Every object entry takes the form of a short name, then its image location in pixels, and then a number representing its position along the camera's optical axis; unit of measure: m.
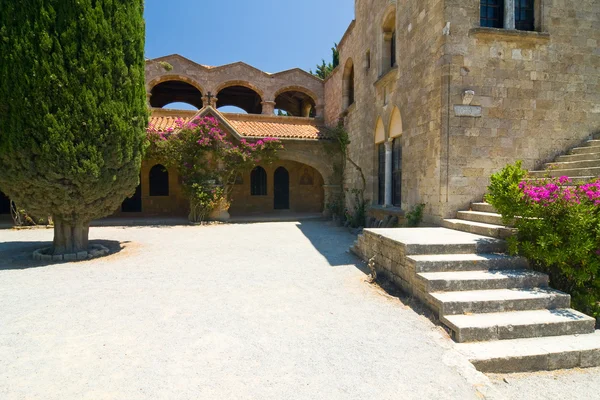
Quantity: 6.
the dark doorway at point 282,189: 16.34
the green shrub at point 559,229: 3.53
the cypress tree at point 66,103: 5.47
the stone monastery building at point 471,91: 6.03
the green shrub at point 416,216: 6.79
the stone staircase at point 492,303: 2.85
